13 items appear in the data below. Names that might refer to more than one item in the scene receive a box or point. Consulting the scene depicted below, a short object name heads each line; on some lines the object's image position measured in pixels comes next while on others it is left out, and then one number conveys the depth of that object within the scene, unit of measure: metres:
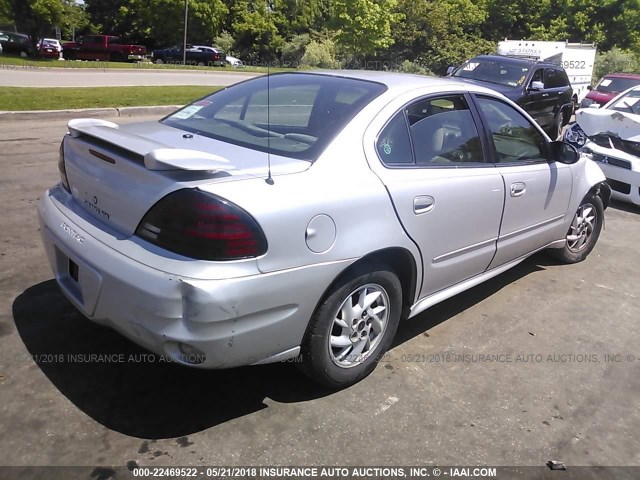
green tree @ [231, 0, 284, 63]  47.38
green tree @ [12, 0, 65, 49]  23.67
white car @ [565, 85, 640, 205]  7.48
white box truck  20.42
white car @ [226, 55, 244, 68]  43.16
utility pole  37.57
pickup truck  37.09
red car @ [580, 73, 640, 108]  15.71
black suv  11.70
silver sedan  2.53
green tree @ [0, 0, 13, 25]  24.26
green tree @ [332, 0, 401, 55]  31.44
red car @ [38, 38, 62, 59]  31.74
